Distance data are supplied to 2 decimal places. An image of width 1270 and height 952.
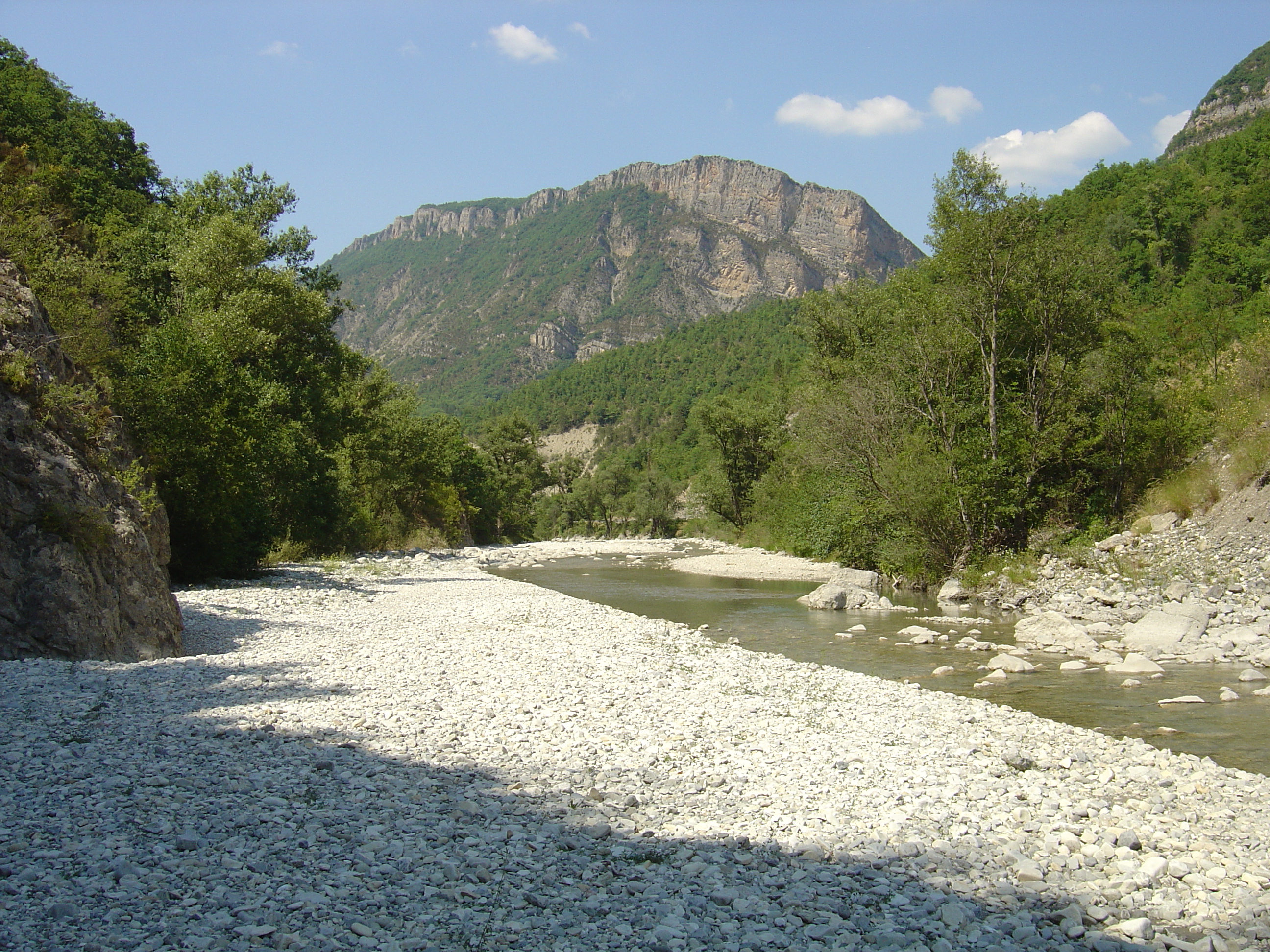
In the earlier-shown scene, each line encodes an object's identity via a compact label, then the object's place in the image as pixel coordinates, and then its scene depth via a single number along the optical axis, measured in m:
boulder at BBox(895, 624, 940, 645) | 16.92
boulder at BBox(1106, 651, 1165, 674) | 13.12
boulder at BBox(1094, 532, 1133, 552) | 21.30
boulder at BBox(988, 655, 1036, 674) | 13.66
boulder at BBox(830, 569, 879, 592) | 24.97
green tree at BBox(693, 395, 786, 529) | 59.12
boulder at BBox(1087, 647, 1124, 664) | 14.22
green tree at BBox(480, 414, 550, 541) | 77.19
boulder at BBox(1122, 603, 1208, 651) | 14.84
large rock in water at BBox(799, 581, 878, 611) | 22.67
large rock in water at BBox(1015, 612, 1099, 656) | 15.43
